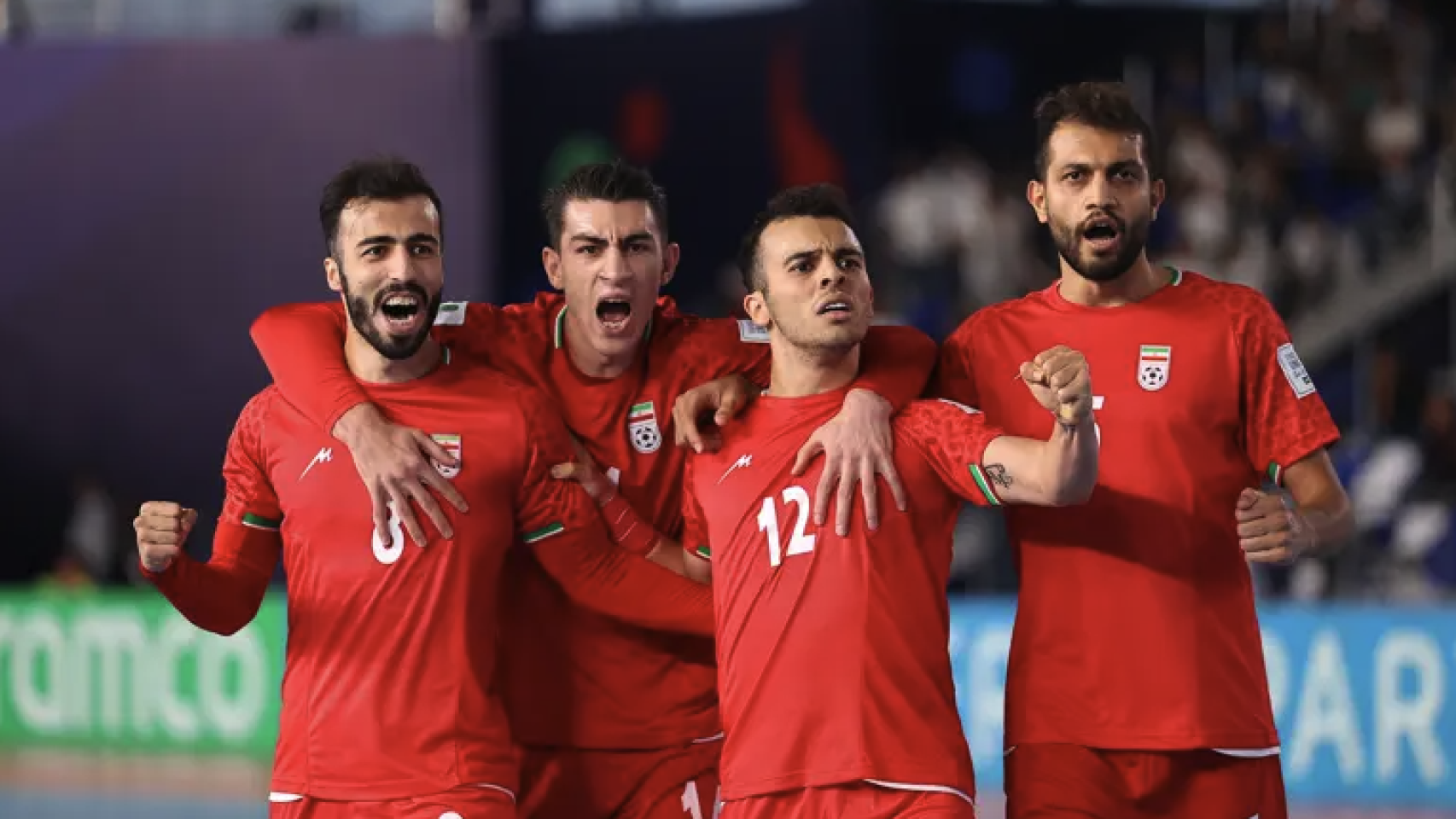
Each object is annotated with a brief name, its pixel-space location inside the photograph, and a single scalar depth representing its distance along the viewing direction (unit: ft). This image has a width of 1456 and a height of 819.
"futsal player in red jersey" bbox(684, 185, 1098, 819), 31.78
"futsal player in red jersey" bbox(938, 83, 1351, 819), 33.58
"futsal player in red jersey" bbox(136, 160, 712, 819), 33.55
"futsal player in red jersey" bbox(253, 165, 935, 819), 36.96
